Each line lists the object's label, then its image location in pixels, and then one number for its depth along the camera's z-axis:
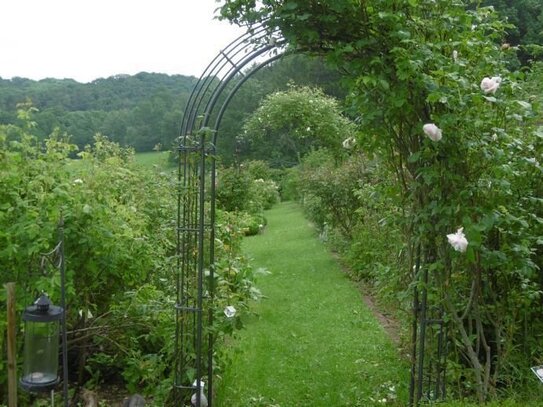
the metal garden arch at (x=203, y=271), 3.29
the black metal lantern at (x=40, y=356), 2.41
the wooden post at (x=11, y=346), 2.11
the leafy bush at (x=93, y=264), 3.47
